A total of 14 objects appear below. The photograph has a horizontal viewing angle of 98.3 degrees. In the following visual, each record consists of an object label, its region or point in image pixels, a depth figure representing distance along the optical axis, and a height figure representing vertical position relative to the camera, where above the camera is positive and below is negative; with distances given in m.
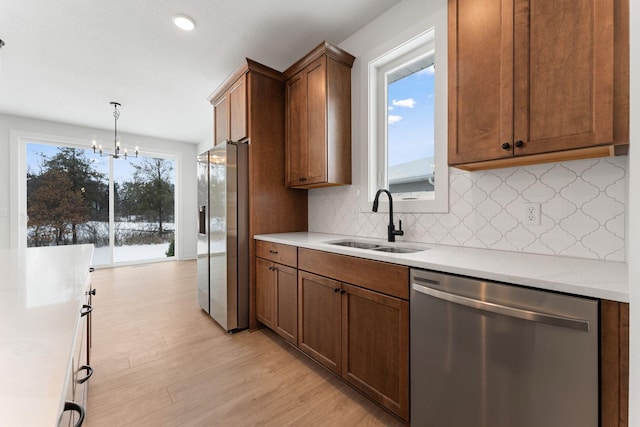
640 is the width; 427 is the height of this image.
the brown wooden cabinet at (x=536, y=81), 1.08 +0.59
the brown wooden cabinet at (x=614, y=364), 0.84 -0.47
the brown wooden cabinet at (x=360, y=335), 1.42 -0.74
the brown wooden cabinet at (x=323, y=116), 2.37 +0.86
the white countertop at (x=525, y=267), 0.90 -0.23
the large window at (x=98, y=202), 4.68 +0.19
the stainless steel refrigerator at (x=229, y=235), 2.58 -0.22
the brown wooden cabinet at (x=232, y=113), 2.73 +1.07
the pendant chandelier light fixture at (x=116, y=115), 3.93 +1.52
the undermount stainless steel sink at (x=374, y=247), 1.91 -0.26
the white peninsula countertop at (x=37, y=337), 0.39 -0.27
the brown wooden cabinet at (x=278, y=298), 2.15 -0.73
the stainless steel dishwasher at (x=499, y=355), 0.90 -0.54
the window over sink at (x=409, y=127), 1.94 +0.68
